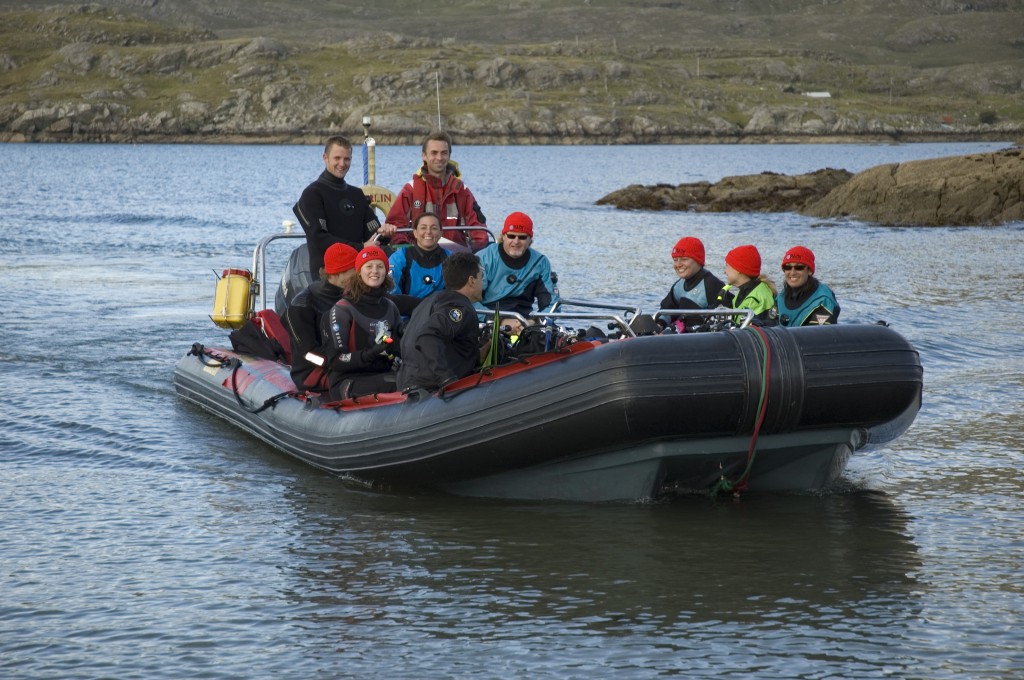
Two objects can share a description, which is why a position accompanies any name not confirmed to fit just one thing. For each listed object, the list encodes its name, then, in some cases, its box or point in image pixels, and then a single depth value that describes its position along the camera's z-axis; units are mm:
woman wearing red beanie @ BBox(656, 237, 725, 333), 16570
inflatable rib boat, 13372
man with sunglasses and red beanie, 17350
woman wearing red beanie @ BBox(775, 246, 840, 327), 15820
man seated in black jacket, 14497
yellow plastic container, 20731
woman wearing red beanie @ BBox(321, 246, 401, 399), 15483
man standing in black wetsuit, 18605
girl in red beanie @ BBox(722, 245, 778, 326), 15713
